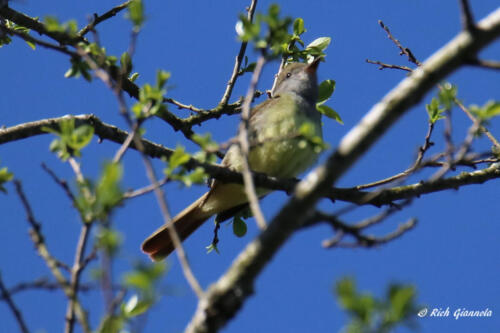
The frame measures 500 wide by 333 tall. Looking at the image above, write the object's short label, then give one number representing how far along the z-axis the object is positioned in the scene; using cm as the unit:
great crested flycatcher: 1195
